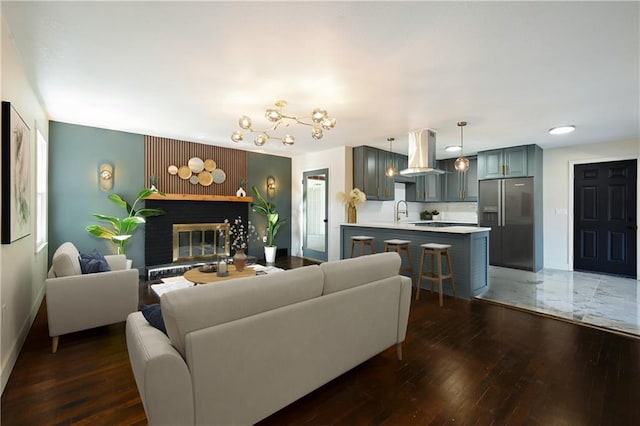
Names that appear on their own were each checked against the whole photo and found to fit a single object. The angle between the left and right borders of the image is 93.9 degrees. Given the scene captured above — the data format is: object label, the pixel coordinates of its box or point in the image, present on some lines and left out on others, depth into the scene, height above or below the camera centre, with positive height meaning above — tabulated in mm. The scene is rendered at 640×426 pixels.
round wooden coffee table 3152 -712
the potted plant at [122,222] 4594 -157
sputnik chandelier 2973 +940
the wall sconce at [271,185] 6871 +621
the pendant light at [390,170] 5102 +712
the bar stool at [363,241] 4898 -486
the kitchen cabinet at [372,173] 5996 +800
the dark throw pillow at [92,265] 2820 -506
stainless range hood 4520 +901
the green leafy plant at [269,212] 6535 -12
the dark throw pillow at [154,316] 1577 -568
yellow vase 5929 -44
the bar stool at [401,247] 4375 -523
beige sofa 1312 -669
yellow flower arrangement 5746 +284
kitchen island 4008 -529
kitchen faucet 7250 +41
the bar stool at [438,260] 3785 -652
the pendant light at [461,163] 4262 +699
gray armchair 2457 -734
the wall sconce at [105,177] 4789 +568
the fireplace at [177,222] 5219 -192
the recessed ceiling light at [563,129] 4340 +1221
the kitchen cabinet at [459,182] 6797 +688
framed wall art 2083 +288
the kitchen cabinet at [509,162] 5566 +973
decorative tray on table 3554 -681
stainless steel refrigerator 5621 -152
